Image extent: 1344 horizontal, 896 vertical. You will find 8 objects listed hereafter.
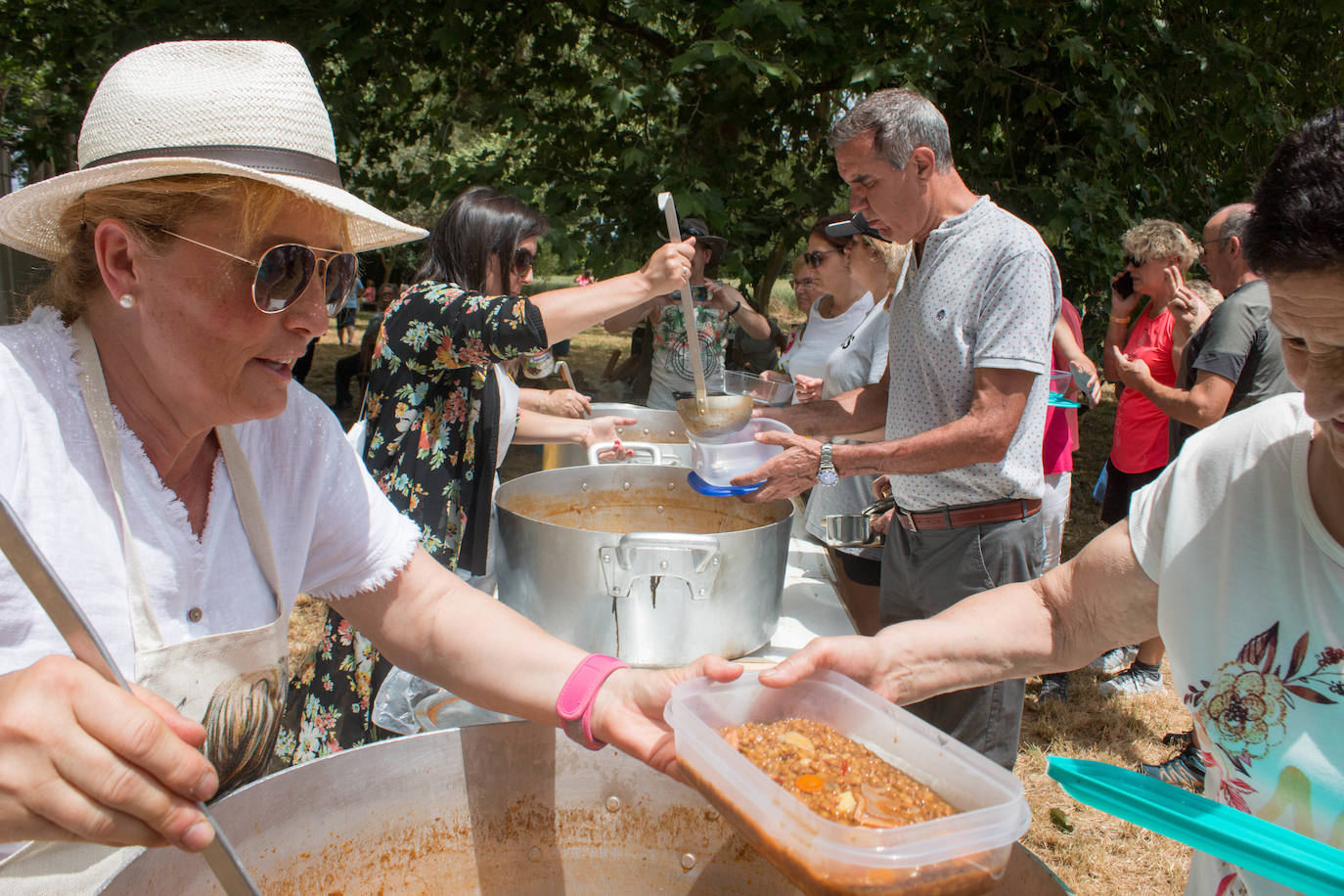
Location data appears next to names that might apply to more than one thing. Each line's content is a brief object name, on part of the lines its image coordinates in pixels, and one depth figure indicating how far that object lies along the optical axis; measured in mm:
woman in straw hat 1020
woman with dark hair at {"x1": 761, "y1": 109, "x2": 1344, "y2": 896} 951
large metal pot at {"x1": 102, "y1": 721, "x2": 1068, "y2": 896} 1146
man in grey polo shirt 2217
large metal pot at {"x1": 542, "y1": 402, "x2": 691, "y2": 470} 2998
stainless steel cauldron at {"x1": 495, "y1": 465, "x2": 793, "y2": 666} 1792
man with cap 4840
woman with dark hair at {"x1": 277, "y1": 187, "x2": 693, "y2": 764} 2146
